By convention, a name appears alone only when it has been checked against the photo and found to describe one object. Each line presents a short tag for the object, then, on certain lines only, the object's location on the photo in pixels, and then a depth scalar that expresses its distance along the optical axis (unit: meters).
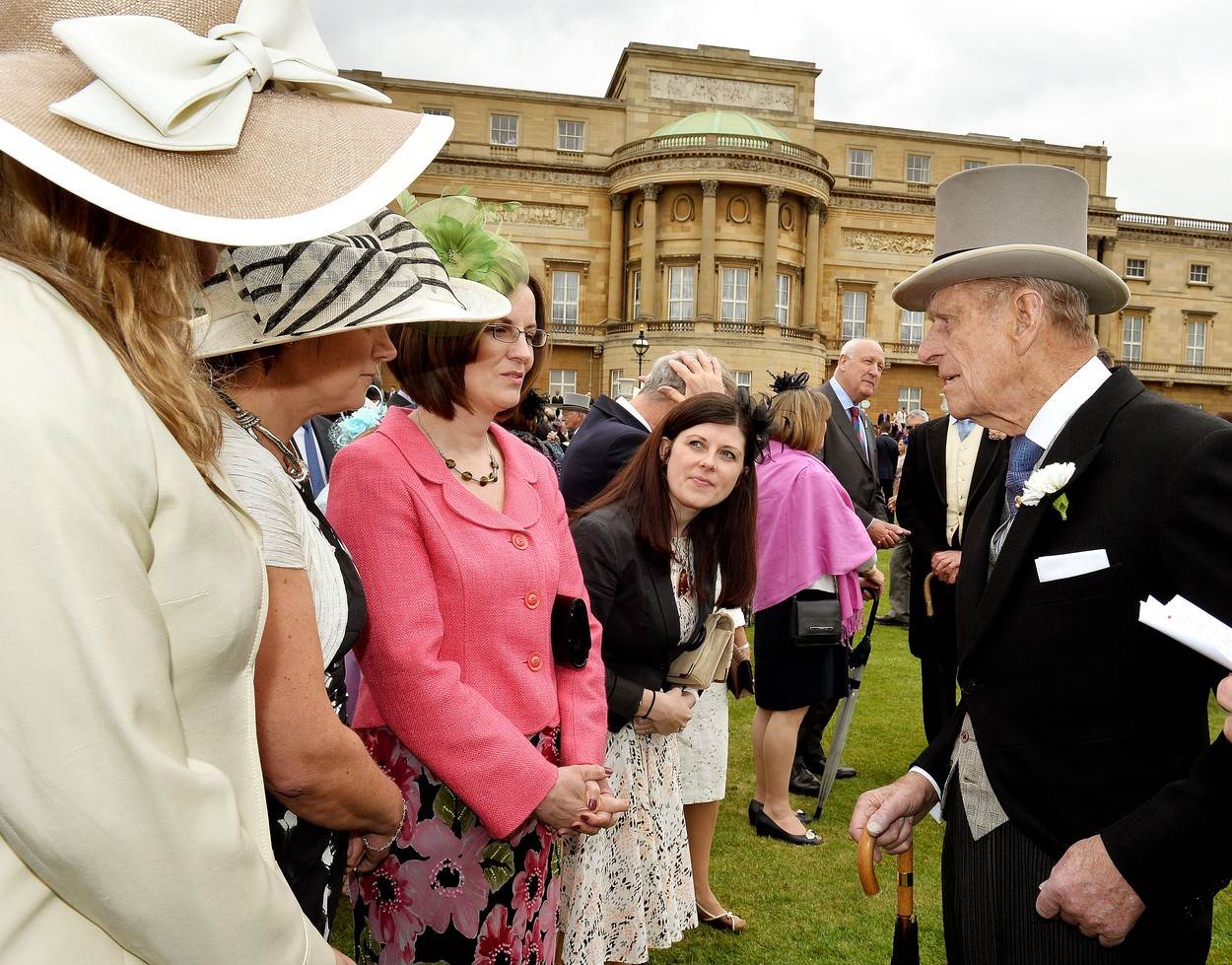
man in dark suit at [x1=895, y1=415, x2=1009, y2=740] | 5.40
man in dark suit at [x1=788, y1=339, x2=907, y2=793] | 5.74
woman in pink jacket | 2.07
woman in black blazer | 2.88
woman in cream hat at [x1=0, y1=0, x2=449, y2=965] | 0.80
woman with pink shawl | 4.68
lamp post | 27.00
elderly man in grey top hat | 1.65
